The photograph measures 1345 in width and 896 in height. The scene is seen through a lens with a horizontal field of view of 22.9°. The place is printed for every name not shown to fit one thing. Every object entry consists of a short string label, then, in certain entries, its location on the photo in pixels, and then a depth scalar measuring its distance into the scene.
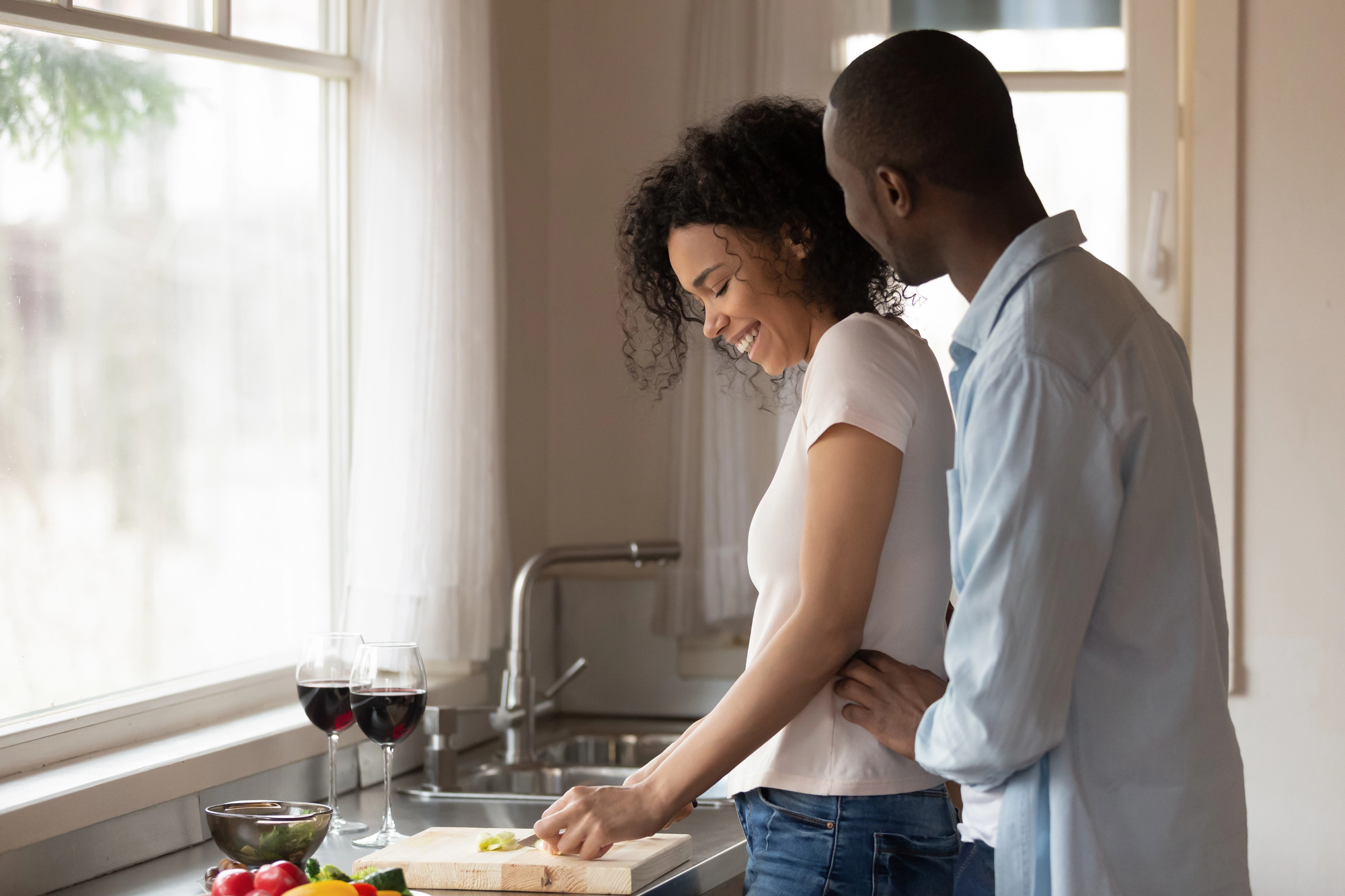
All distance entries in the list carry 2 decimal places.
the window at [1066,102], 4.91
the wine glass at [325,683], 3.86
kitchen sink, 4.41
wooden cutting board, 3.55
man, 3.06
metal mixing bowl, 3.55
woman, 3.38
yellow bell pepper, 3.29
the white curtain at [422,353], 4.34
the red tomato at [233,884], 3.38
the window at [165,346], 3.91
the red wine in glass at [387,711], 3.82
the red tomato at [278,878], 3.38
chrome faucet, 4.48
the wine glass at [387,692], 3.82
